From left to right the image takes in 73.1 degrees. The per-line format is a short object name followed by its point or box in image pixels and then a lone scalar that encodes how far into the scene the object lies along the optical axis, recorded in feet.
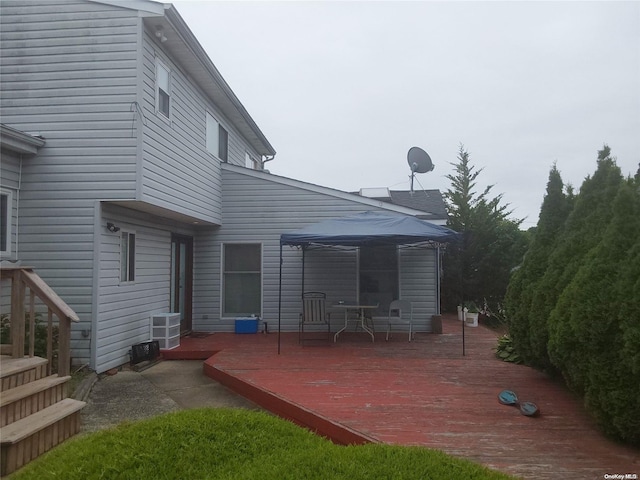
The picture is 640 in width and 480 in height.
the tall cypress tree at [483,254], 40.27
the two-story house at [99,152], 19.77
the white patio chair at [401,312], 27.04
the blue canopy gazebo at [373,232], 22.43
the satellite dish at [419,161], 47.47
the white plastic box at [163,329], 24.48
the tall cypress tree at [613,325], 10.11
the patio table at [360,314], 25.66
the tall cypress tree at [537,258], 17.07
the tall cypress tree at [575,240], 14.28
